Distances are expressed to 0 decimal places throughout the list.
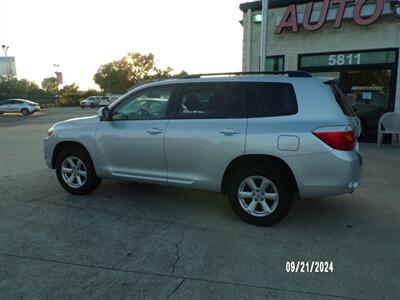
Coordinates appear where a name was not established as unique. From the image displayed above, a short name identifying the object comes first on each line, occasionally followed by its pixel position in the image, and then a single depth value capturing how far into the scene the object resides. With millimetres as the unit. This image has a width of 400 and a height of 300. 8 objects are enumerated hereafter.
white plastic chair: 9414
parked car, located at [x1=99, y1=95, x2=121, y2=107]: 45244
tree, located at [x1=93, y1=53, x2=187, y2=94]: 71000
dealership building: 9688
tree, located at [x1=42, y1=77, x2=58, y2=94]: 79906
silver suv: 3709
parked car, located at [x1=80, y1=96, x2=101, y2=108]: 47706
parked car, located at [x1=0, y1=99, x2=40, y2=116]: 30031
